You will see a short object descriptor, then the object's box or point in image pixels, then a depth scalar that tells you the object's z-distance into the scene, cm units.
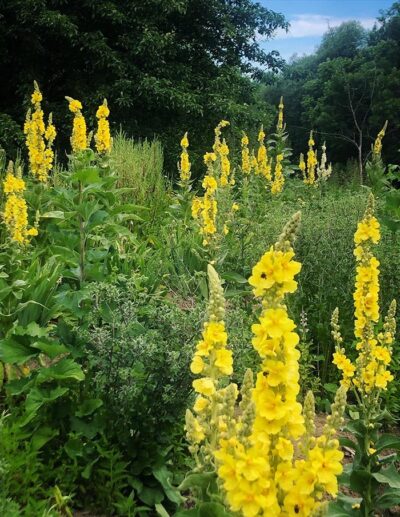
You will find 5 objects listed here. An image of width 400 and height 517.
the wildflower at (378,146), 875
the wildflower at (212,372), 160
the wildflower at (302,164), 962
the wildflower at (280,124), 994
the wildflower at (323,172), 905
